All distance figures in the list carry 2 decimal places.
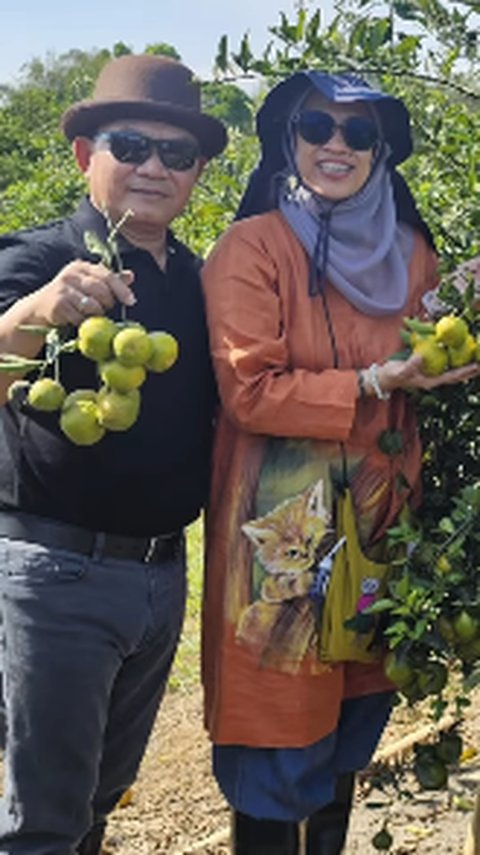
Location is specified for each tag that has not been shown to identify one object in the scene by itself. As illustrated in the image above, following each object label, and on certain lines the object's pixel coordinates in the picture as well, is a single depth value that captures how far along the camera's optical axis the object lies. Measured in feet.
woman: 6.87
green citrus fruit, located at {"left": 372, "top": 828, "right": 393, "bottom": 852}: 7.73
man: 6.75
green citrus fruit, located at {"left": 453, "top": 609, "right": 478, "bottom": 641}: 6.27
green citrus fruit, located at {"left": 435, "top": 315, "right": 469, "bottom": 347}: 6.26
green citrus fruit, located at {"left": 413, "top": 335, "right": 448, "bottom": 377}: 6.35
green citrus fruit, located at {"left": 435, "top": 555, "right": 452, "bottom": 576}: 6.33
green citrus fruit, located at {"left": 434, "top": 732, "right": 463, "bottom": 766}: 7.27
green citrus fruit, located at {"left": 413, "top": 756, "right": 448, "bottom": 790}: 7.17
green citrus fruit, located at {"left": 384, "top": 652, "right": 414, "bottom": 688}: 6.63
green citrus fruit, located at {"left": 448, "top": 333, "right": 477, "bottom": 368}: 6.35
